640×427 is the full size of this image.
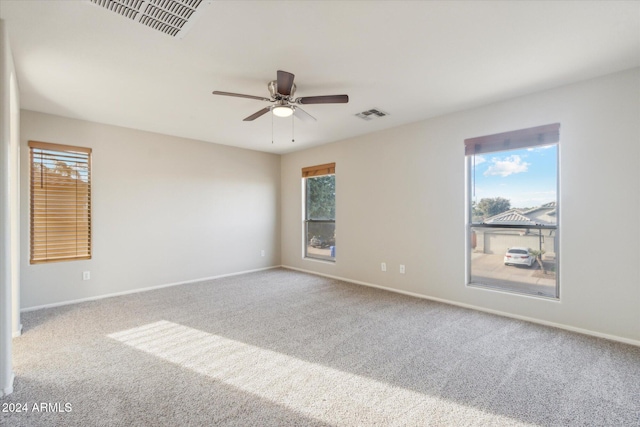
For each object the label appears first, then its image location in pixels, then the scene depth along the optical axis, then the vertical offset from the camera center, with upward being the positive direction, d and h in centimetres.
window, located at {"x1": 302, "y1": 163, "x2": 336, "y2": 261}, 563 +4
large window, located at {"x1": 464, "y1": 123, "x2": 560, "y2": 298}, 326 +5
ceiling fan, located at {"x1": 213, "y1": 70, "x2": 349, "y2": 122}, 252 +108
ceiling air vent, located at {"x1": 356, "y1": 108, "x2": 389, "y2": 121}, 383 +132
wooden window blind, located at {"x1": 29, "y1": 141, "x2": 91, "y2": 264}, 375 +15
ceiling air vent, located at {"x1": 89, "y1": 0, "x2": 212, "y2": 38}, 186 +132
